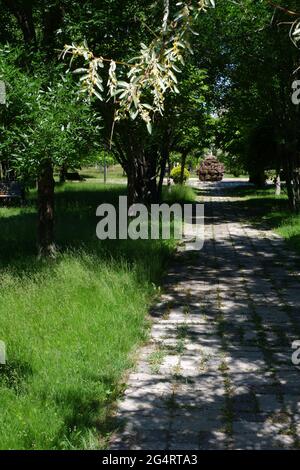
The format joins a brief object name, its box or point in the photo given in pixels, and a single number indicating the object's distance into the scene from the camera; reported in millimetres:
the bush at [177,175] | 41406
